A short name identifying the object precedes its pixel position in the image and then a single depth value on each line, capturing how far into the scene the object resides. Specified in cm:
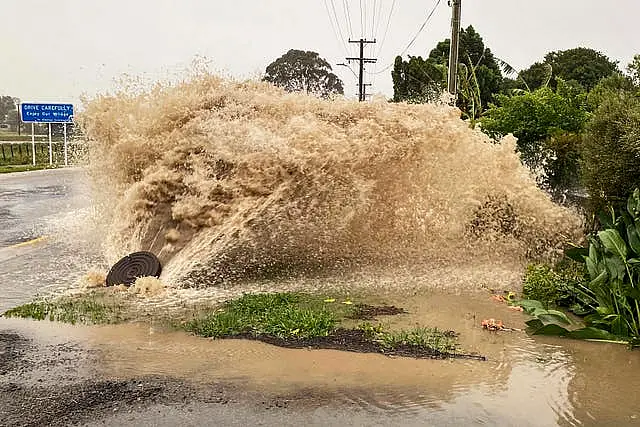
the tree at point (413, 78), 3823
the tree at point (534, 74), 4975
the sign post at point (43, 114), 4000
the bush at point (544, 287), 782
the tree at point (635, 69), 954
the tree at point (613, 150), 740
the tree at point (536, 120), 1399
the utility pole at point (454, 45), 1855
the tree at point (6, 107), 7969
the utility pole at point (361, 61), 5301
